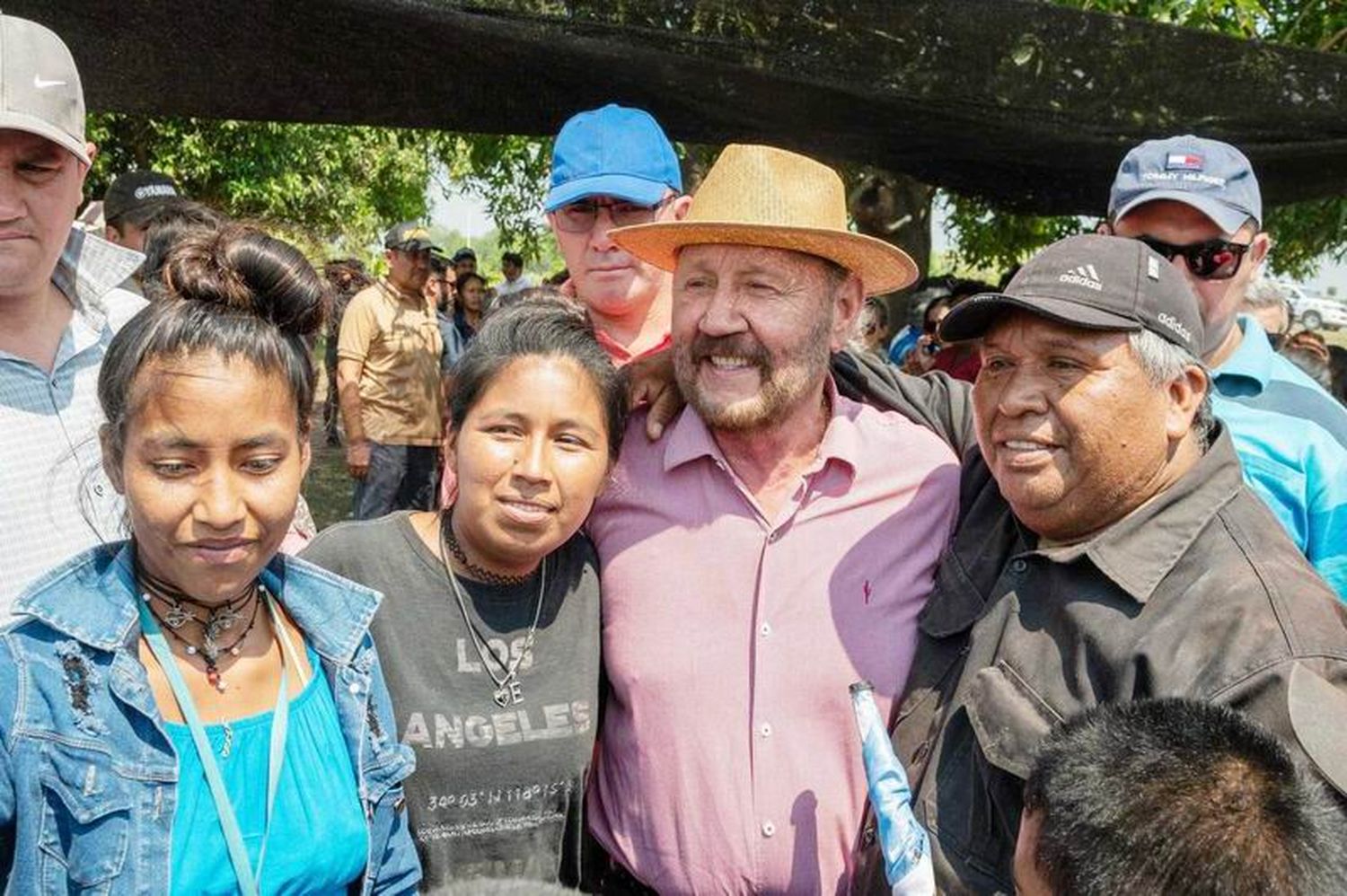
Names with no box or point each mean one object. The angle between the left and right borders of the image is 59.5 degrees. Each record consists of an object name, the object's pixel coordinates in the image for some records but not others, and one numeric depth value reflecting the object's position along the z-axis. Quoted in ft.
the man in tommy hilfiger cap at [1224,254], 8.45
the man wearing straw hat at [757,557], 7.23
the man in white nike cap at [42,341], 6.72
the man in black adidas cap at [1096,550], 5.70
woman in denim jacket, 5.16
